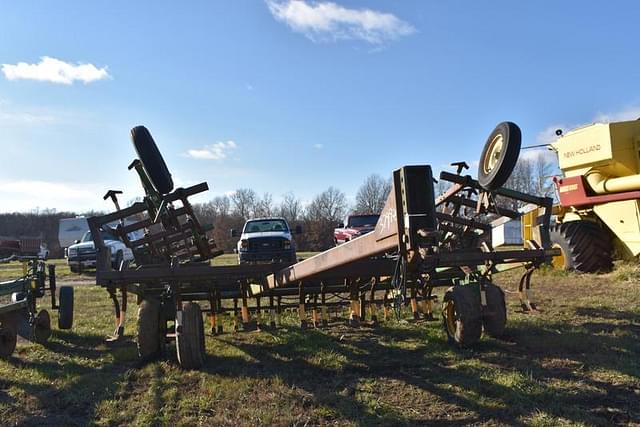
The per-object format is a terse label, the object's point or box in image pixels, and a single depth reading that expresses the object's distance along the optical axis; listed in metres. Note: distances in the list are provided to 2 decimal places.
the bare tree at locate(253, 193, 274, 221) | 63.48
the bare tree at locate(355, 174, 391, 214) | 59.29
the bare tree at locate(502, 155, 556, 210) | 49.20
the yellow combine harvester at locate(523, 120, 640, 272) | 10.33
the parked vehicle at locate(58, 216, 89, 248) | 30.05
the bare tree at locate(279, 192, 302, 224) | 63.04
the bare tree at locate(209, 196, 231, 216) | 63.69
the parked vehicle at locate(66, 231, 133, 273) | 18.83
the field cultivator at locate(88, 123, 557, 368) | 3.84
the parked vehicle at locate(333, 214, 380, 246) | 20.23
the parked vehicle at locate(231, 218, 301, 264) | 13.94
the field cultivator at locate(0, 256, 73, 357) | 6.06
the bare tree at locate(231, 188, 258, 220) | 63.78
